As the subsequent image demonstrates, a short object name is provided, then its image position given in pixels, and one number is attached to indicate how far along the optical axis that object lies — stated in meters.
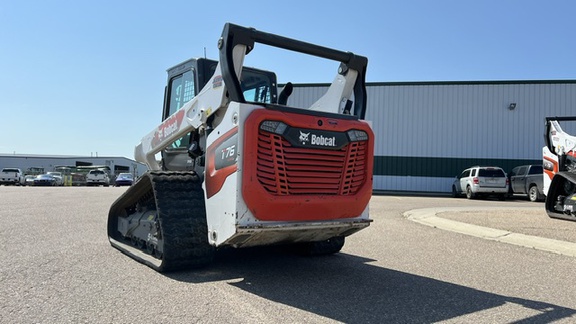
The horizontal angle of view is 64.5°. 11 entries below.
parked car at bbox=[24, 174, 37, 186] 41.53
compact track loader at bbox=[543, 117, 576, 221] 10.90
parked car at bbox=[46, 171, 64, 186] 43.59
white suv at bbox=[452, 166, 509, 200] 21.14
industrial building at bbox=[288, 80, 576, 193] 27.94
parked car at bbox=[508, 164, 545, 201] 19.83
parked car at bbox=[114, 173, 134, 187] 44.22
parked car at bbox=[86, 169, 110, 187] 45.07
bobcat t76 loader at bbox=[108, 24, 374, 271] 4.41
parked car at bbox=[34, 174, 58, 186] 40.97
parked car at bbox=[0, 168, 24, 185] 41.50
